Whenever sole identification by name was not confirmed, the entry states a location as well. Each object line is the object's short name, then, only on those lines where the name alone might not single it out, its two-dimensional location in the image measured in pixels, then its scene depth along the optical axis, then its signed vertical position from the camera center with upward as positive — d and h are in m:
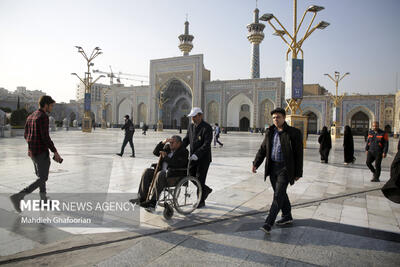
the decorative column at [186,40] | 44.31 +14.22
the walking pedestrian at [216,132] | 13.74 -0.27
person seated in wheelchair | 3.02 -0.51
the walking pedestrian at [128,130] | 8.28 -0.12
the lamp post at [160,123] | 33.23 +0.48
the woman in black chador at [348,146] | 8.14 -0.53
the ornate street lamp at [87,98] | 21.86 +2.32
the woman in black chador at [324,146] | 8.53 -0.56
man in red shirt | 3.23 -0.19
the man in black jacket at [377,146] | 5.80 -0.38
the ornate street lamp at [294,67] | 11.20 +2.56
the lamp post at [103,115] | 38.09 +1.66
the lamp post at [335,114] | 23.58 +1.28
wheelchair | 3.07 -0.82
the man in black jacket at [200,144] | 3.47 -0.21
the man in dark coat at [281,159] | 2.86 -0.34
